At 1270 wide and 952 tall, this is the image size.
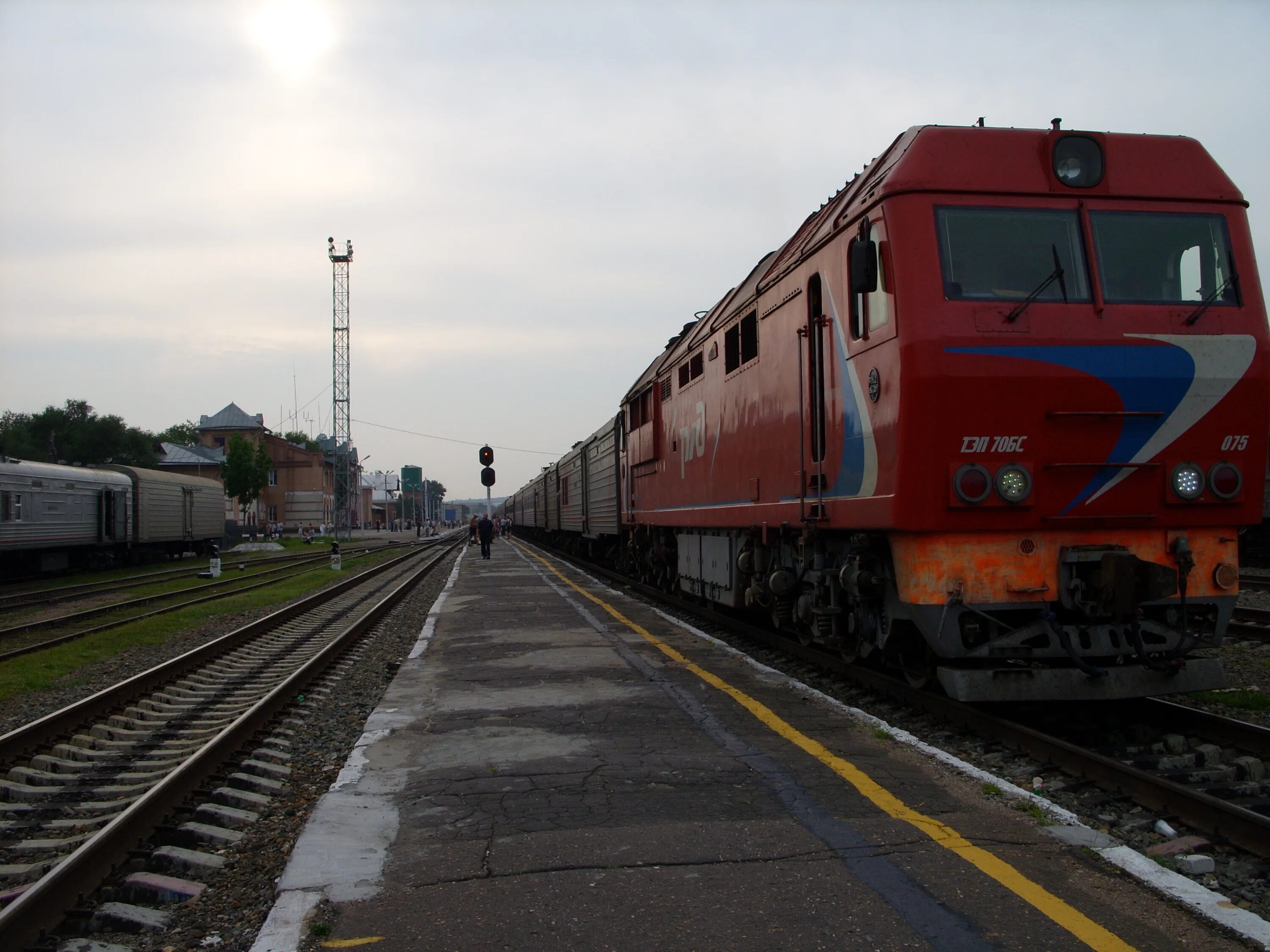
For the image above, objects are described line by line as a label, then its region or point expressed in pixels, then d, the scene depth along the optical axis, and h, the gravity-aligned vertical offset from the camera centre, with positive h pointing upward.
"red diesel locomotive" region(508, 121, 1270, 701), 5.88 +0.62
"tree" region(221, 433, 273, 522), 66.00 +3.99
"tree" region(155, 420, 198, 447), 120.38 +11.88
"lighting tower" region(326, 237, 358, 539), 48.19 +7.16
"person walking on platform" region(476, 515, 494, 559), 30.98 -0.19
